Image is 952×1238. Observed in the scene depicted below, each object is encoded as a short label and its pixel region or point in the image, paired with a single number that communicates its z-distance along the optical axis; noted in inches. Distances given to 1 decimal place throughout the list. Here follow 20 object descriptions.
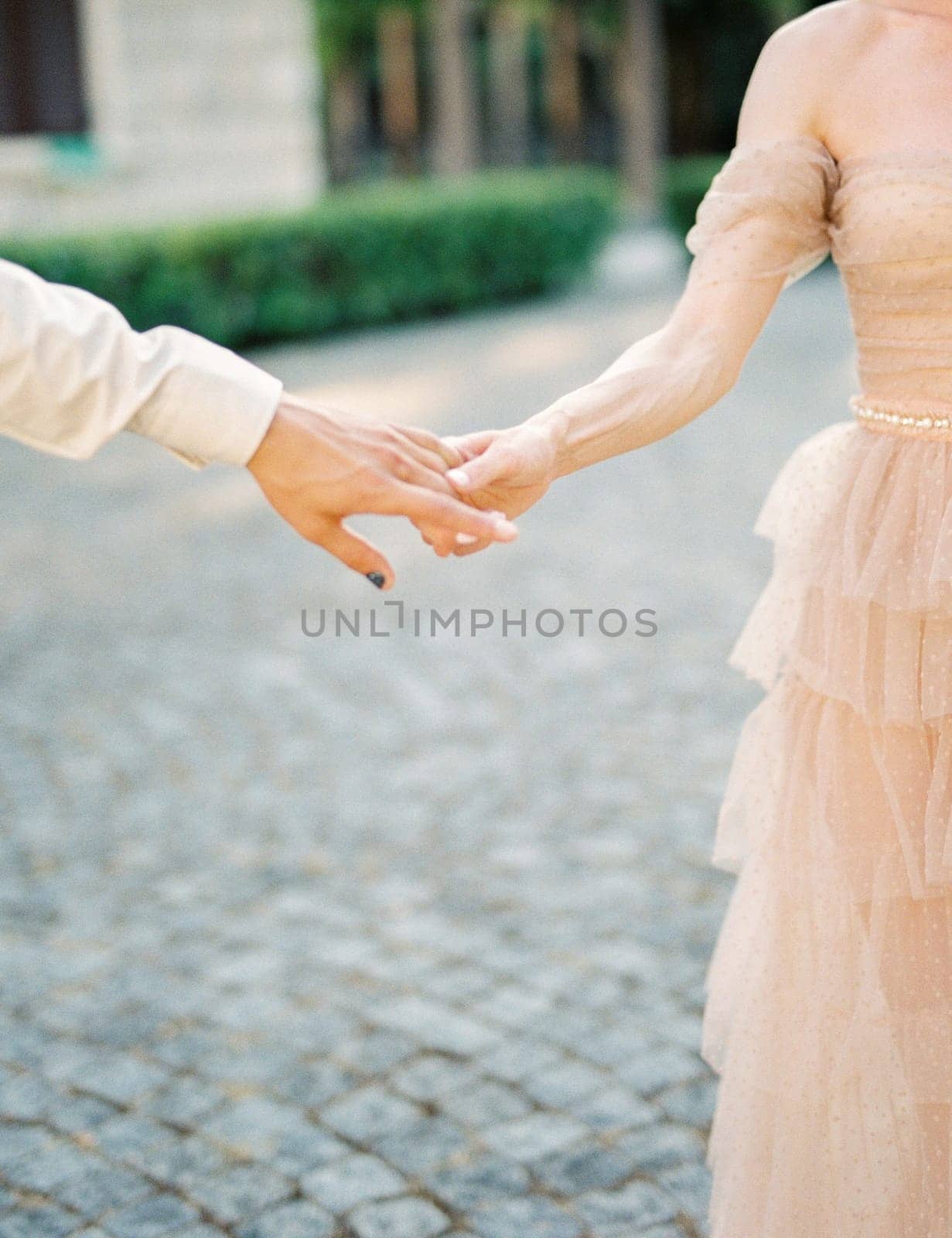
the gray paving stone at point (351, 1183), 100.5
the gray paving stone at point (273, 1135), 104.9
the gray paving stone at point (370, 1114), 107.8
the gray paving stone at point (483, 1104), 109.0
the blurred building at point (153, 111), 492.4
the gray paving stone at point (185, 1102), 110.0
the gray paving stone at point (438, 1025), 119.3
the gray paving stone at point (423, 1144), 104.3
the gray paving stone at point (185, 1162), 103.0
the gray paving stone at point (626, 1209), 96.5
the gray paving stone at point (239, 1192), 99.3
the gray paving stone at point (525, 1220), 96.3
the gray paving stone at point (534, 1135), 105.0
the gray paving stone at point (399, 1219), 96.7
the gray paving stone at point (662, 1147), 103.3
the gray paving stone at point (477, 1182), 100.0
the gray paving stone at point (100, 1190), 100.1
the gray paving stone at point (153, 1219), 97.3
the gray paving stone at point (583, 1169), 101.1
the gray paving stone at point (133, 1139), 105.5
